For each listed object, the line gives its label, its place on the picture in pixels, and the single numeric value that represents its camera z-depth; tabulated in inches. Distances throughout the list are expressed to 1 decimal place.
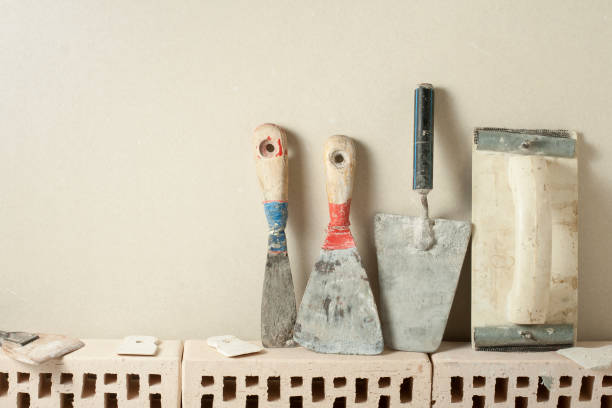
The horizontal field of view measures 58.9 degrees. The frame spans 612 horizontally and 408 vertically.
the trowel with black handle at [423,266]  34.8
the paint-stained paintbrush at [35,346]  32.4
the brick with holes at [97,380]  32.9
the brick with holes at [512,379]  33.3
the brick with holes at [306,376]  32.8
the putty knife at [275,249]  35.4
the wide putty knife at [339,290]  34.2
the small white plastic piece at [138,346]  33.5
